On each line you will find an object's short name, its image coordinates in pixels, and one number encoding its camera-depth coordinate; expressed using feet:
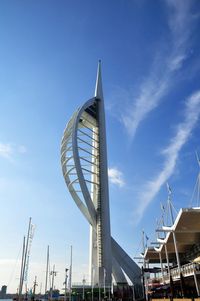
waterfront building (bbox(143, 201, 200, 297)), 118.69
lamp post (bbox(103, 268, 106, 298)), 164.35
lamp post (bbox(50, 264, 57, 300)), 189.11
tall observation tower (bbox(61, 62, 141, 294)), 192.03
